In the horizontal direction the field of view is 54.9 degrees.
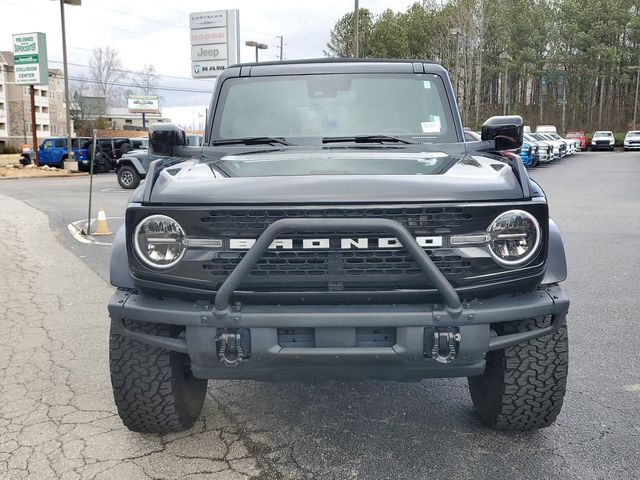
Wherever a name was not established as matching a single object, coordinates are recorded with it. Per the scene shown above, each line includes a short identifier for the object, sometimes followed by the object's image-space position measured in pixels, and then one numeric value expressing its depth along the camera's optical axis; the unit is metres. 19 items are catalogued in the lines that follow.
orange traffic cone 10.09
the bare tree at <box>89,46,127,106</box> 89.44
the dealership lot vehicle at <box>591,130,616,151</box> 49.66
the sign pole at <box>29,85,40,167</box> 31.46
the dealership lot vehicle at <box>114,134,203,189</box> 18.94
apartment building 79.94
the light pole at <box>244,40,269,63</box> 38.16
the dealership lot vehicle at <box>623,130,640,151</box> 46.97
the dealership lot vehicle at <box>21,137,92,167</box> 30.67
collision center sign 32.84
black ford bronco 2.42
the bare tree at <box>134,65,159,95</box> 93.38
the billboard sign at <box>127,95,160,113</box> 78.06
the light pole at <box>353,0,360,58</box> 25.94
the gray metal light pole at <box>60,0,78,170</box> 29.41
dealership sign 34.31
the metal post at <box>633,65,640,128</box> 62.77
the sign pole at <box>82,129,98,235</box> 10.19
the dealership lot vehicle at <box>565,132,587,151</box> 51.10
